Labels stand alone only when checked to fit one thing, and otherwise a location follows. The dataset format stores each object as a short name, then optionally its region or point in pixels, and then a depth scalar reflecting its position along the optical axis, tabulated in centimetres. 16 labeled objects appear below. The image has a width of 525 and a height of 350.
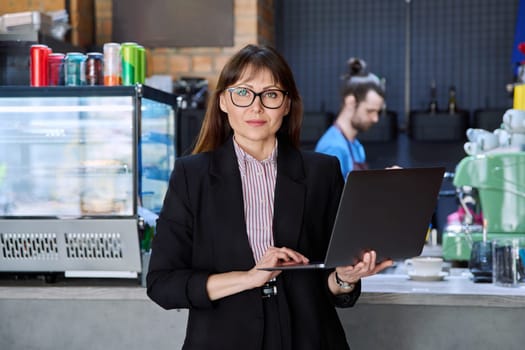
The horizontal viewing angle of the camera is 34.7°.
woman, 170
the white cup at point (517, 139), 310
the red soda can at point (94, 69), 257
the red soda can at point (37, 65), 256
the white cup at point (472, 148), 321
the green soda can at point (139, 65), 260
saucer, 251
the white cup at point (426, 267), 252
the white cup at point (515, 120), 306
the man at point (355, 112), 443
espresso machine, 309
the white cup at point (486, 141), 317
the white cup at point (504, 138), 314
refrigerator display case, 241
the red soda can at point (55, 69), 260
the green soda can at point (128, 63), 256
